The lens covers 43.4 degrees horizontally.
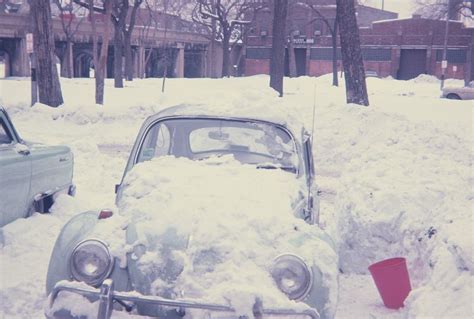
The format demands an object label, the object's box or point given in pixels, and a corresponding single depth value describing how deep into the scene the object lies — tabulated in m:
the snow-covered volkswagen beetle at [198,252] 3.51
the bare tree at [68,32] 40.94
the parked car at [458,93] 31.45
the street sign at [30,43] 15.86
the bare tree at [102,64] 19.83
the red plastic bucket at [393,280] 4.87
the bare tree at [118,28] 29.61
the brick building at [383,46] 57.66
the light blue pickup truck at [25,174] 5.78
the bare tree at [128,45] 34.45
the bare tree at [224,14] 45.81
